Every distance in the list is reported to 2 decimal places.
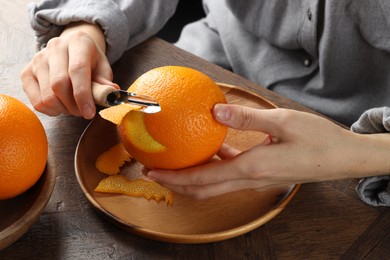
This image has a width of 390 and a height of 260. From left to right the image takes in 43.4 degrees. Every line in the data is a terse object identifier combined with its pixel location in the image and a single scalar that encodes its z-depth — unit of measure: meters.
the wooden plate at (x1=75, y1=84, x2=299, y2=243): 0.62
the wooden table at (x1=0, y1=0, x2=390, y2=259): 0.63
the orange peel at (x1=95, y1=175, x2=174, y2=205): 0.67
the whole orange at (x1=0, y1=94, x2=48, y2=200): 0.57
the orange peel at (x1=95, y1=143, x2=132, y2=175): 0.71
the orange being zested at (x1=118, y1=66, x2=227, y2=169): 0.60
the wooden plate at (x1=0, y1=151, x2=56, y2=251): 0.56
